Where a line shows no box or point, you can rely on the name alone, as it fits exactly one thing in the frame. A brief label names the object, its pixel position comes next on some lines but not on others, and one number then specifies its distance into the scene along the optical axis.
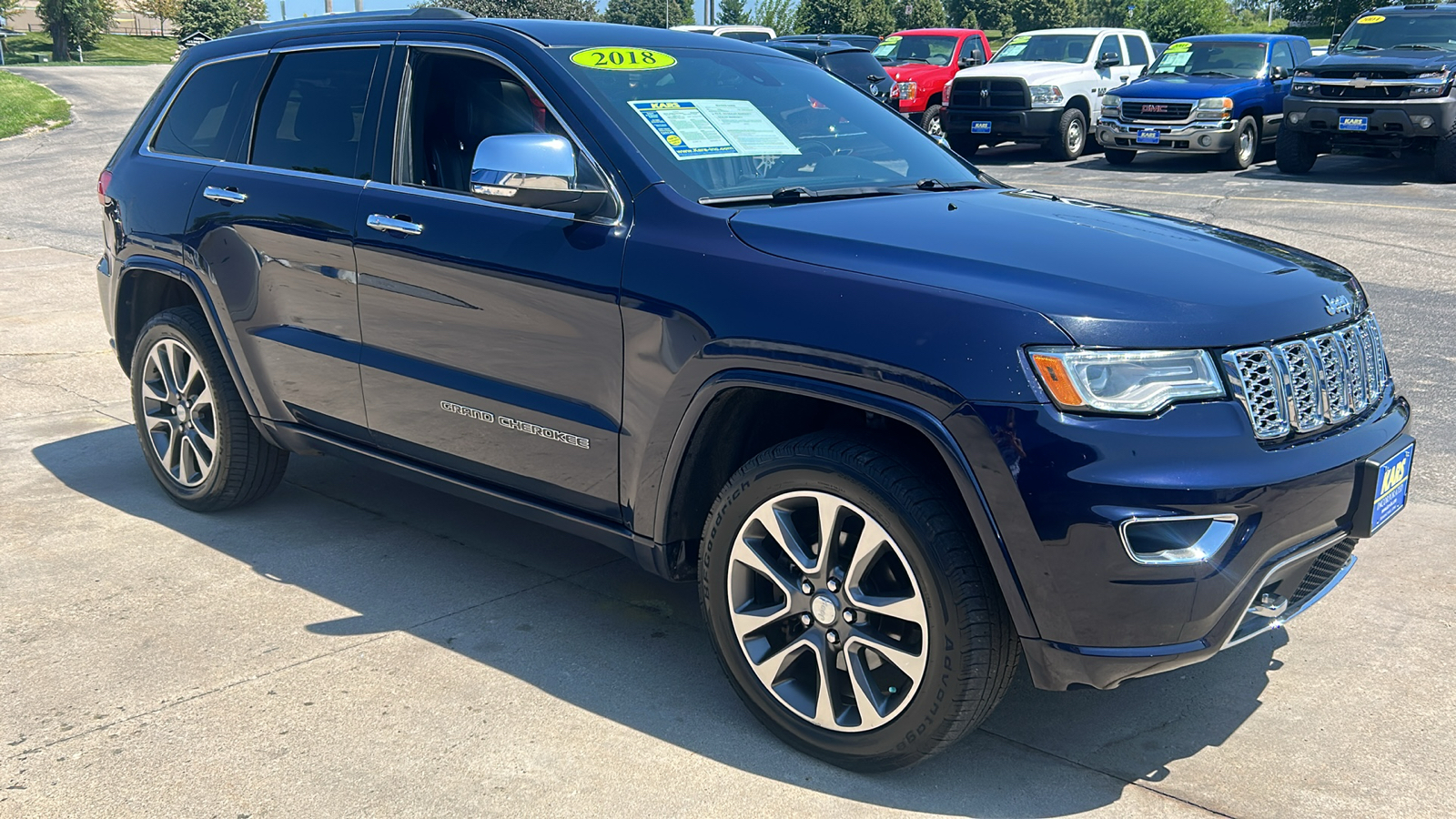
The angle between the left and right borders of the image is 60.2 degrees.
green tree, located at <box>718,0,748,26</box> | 71.94
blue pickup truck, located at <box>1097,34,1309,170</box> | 16.06
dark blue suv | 2.63
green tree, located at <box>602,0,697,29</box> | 82.78
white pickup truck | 17.67
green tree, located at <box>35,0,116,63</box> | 67.31
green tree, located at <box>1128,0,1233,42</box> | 58.34
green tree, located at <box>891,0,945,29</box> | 69.50
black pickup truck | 14.15
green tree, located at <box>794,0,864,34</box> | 58.97
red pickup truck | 19.86
